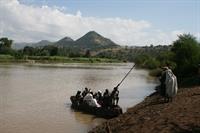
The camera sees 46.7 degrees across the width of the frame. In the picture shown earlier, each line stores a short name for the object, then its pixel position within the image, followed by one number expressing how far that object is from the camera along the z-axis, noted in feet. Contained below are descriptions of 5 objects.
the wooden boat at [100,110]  47.40
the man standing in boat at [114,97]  49.29
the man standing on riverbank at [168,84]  41.19
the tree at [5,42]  342.25
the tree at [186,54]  97.27
